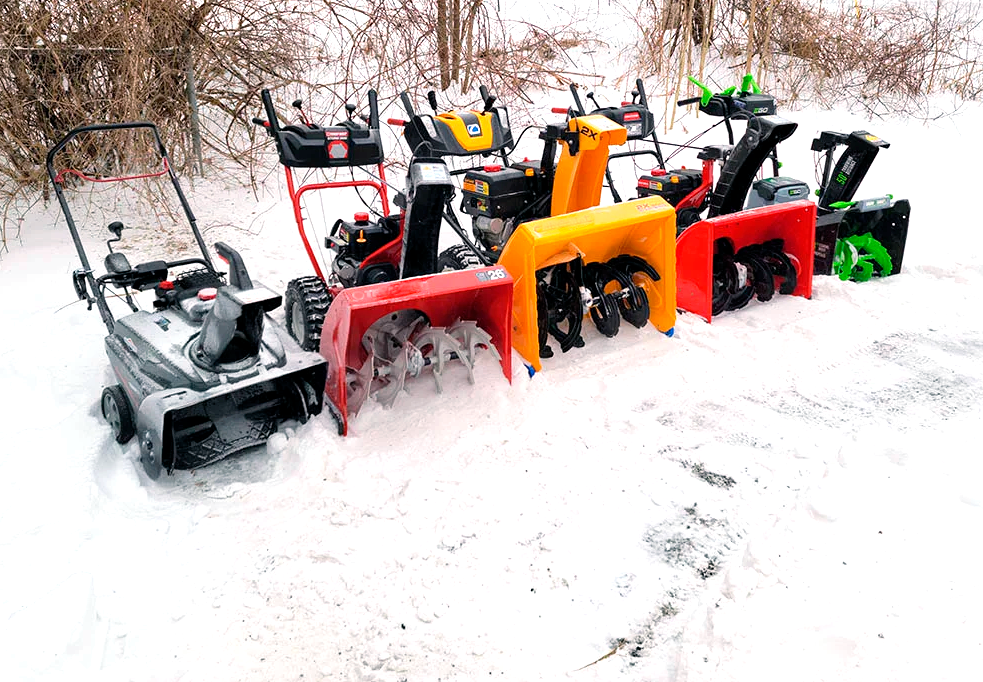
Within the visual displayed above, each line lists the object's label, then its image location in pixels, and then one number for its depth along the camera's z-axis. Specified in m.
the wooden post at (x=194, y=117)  6.62
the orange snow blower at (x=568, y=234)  4.00
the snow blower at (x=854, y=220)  5.09
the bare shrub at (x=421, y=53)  8.15
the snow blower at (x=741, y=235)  4.51
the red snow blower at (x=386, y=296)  3.43
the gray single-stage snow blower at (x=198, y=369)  3.06
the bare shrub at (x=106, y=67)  5.77
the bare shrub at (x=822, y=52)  9.66
